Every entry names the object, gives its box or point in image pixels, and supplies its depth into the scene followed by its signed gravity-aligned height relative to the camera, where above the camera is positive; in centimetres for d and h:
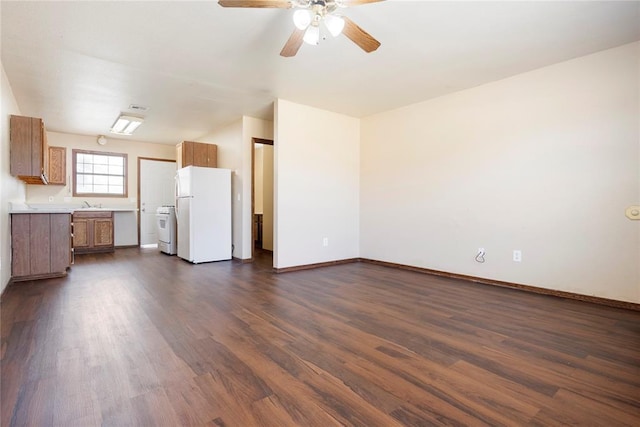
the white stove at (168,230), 595 -31
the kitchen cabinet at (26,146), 375 +84
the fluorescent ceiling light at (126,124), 512 +159
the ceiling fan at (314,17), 200 +133
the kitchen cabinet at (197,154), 579 +113
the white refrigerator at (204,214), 507 +0
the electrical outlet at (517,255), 354 -49
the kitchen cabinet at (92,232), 610 -35
